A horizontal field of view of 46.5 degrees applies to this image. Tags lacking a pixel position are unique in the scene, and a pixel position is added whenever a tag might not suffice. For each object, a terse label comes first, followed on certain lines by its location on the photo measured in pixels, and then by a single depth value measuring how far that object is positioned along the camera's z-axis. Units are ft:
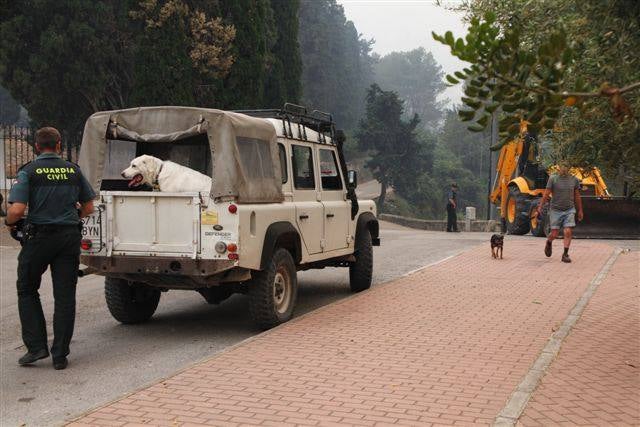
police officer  21.17
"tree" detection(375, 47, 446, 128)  446.60
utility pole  107.32
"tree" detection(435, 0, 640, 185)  10.27
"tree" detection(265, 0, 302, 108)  113.39
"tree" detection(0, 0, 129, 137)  80.43
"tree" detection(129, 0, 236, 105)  80.59
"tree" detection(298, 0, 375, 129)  188.34
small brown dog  47.34
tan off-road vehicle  23.81
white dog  24.94
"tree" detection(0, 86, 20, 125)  196.13
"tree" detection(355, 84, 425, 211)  178.60
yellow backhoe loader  66.49
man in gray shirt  43.93
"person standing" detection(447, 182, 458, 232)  96.73
